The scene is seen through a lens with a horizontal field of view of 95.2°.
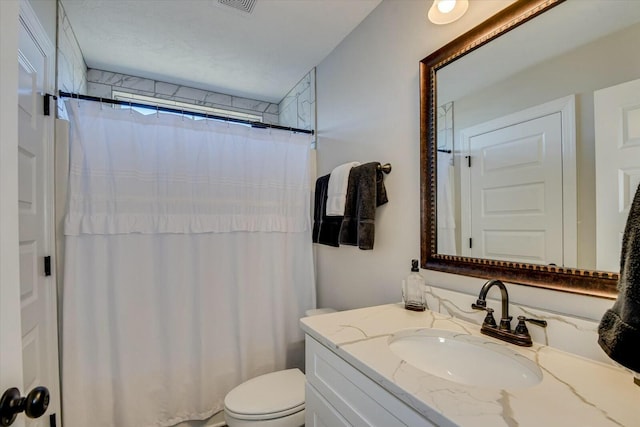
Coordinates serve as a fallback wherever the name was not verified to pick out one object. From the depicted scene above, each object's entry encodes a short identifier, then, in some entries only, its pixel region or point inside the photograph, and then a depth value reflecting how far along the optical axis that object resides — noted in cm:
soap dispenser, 124
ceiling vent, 158
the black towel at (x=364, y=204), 150
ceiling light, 112
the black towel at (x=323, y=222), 177
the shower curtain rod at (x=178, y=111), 154
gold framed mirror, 82
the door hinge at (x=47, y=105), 139
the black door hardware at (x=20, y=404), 49
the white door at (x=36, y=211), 117
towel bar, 152
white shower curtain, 154
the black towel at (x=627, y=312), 53
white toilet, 133
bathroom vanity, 56
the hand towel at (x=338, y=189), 167
